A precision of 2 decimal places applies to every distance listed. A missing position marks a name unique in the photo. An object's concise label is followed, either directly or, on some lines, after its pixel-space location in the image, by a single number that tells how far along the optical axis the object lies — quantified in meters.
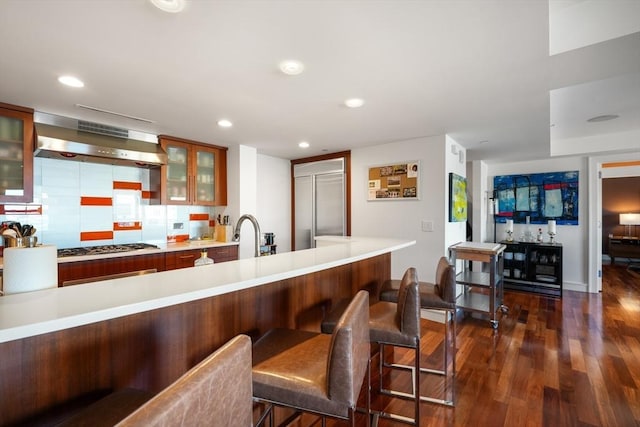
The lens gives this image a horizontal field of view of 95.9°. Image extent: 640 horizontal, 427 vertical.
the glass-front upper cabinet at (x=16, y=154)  2.41
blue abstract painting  4.74
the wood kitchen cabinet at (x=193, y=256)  3.15
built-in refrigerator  4.43
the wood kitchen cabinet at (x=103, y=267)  2.47
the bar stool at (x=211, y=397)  0.53
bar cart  3.27
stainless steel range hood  2.55
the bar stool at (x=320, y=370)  0.95
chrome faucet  1.73
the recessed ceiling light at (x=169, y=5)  1.25
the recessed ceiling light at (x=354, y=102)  2.35
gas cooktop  2.68
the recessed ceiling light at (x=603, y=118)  3.32
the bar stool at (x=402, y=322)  1.47
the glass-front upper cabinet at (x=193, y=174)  3.48
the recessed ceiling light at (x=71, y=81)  1.95
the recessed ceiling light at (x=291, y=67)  1.75
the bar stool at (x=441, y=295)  1.93
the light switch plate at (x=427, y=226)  3.48
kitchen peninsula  0.80
